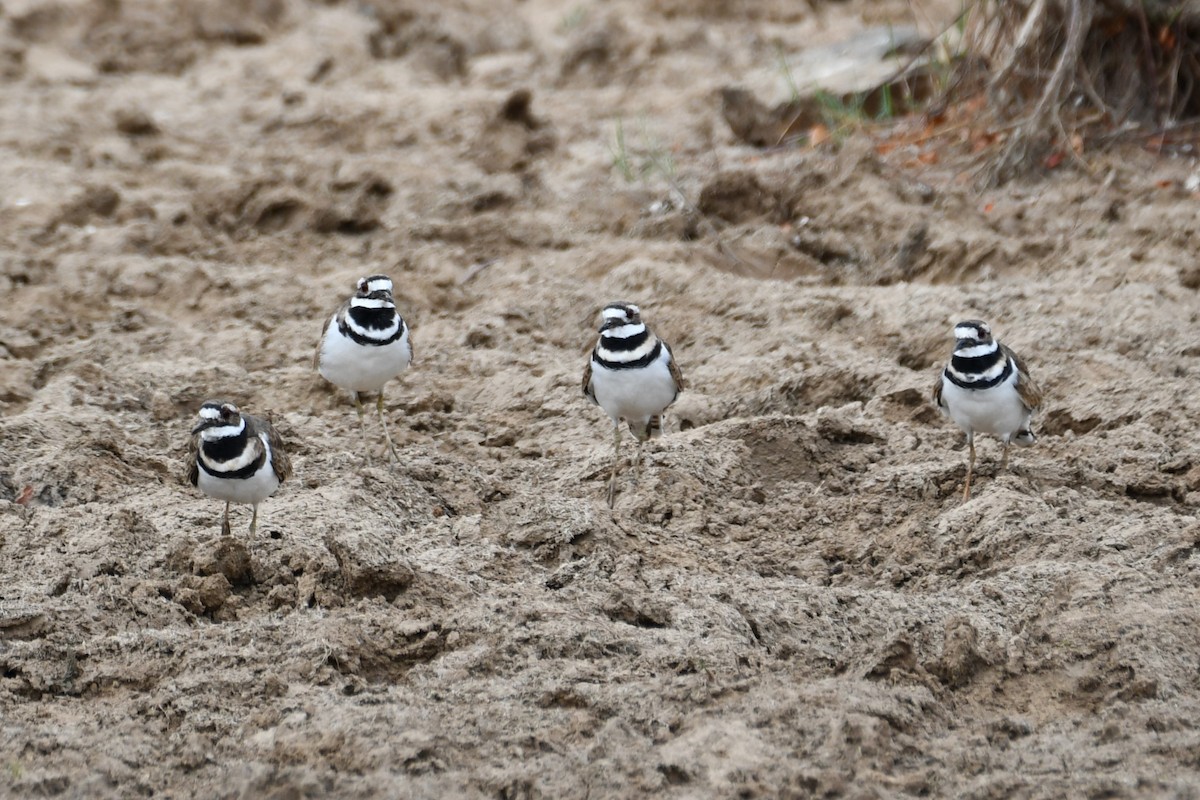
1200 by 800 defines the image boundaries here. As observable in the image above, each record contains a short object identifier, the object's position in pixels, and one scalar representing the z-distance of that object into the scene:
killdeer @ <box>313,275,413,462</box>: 12.82
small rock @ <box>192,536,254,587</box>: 10.14
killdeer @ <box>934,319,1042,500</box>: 11.61
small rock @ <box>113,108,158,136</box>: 21.73
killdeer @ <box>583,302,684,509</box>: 12.33
